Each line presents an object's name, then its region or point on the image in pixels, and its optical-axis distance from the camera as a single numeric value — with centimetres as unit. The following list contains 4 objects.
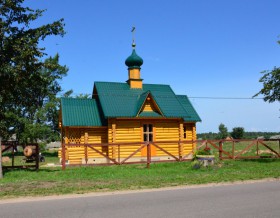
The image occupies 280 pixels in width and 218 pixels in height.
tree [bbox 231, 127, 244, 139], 6612
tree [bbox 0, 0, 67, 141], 1288
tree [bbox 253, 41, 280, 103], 1832
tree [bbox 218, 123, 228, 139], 7524
